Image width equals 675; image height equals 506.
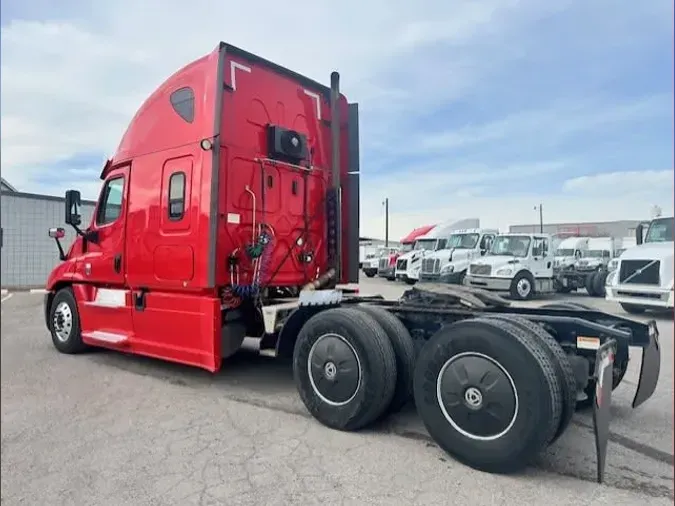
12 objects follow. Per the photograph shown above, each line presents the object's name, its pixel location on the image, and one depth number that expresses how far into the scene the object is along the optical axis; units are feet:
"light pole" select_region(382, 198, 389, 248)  178.50
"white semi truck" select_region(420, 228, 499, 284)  60.44
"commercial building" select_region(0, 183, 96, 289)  27.71
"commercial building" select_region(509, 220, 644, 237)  132.67
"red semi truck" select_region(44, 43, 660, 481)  10.80
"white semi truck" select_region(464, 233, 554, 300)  52.75
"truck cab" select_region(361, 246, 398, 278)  96.31
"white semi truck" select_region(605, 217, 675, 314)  39.52
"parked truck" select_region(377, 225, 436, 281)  87.02
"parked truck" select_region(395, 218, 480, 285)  70.08
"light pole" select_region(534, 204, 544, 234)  142.12
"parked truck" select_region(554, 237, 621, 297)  60.80
